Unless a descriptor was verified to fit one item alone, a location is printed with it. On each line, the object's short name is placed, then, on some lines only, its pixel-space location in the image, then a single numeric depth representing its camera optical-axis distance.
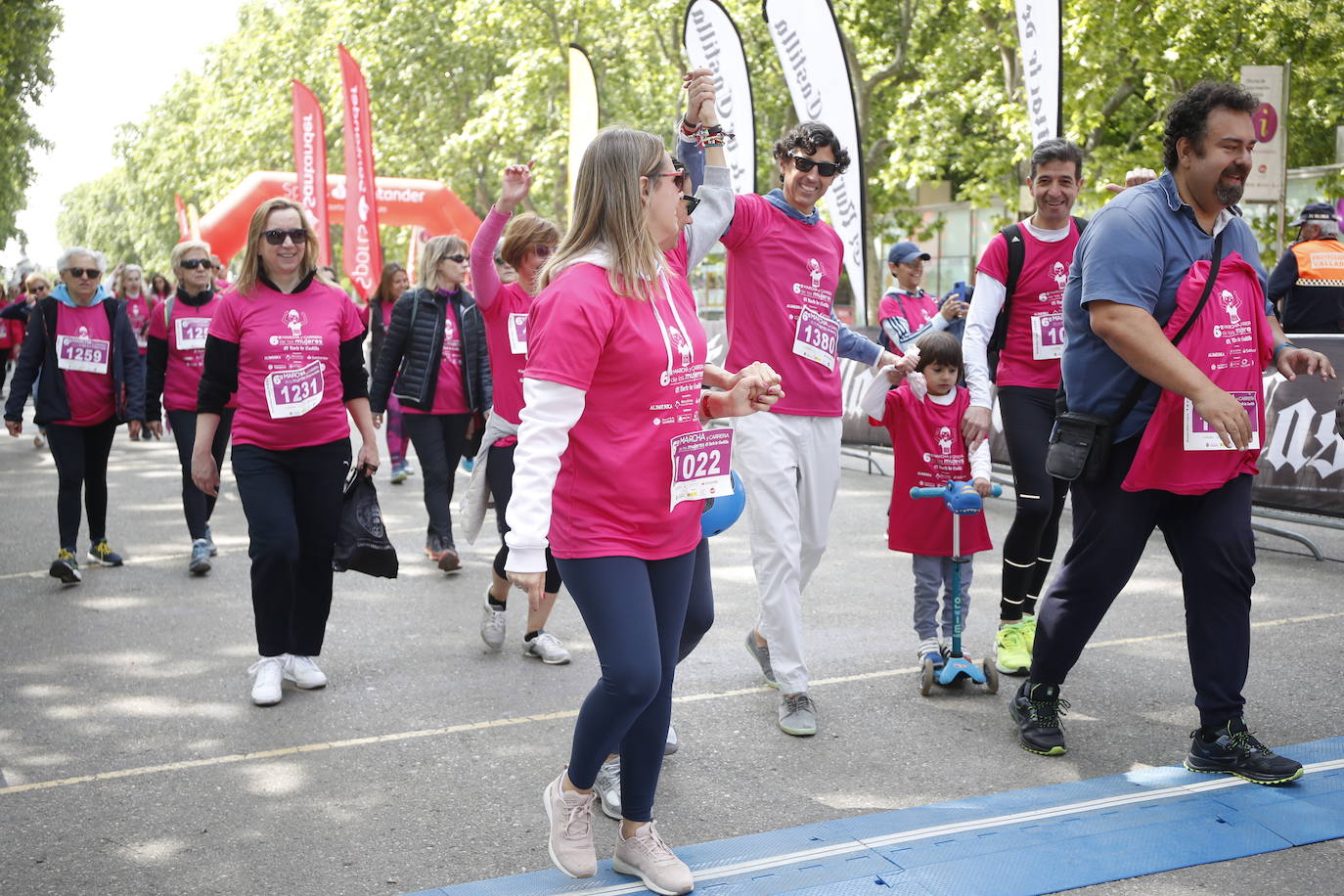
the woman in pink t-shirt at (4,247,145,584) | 8.02
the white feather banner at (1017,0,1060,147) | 11.20
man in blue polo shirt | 4.04
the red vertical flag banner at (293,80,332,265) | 19.88
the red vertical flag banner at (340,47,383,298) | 18.53
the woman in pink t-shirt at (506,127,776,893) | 3.22
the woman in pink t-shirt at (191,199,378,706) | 5.32
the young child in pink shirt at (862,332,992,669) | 5.36
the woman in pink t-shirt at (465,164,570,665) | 5.70
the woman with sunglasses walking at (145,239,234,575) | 8.16
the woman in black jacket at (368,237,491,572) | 8.09
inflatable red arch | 26.14
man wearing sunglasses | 4.88
